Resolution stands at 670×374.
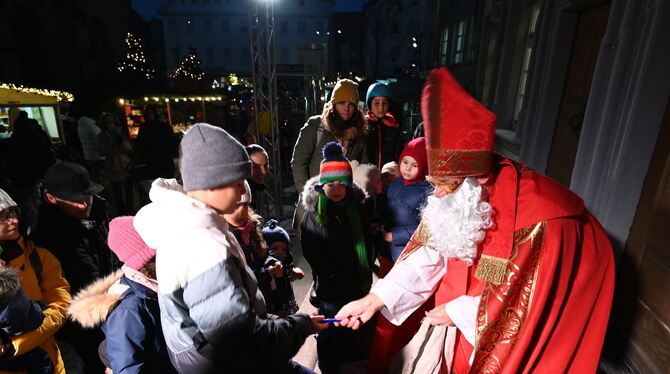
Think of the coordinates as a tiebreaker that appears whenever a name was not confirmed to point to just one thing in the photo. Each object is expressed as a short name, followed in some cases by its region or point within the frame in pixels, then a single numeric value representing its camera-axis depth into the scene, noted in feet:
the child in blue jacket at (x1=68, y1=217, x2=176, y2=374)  5.19
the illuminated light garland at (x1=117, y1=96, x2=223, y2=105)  48.93
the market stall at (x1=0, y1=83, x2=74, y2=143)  27.89
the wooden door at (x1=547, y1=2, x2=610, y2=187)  12.14
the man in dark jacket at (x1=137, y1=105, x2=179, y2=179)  21.20
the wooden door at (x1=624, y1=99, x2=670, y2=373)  7.34
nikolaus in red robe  5.06
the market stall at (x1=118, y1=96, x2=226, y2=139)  49.60
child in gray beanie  4.23
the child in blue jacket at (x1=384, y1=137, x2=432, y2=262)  10.04
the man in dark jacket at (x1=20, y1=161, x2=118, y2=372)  7.68
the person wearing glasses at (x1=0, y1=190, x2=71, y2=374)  5.89
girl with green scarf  9.34
